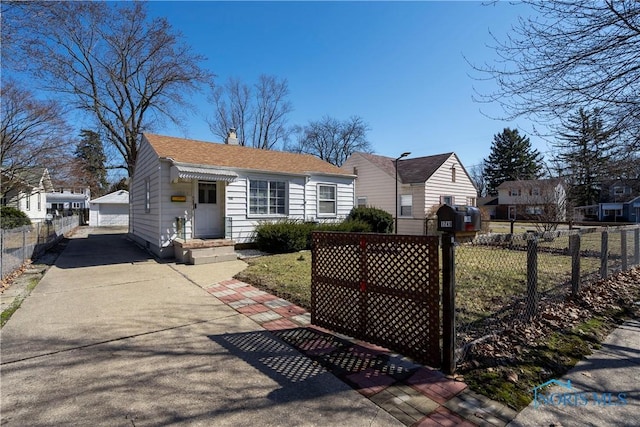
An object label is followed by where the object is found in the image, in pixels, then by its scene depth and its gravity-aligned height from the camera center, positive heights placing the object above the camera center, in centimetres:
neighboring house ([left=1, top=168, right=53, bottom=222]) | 1627 +170
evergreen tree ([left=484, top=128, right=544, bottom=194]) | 4838 +964
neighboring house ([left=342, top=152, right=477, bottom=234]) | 1731 +176
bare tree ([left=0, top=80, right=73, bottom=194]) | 1455 +389
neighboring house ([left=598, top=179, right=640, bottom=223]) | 3600 +33
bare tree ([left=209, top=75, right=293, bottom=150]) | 3337 +1074
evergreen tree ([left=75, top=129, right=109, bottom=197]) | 2610 +506
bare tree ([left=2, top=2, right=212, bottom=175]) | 1728 +939
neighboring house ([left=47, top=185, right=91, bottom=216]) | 3984 +202
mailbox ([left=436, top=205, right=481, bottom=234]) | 337 -6
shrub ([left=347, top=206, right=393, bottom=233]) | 1406 -11
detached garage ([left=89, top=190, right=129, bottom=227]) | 2980 +37
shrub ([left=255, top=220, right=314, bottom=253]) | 1032 -75
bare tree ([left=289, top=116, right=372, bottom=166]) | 4125 +1008
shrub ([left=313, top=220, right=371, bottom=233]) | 1198 -45
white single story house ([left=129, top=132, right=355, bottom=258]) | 958 +86
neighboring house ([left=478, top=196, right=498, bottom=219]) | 5069 +204
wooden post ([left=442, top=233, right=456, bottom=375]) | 283 -83
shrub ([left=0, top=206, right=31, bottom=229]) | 1482 -16
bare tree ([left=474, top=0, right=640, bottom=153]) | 396 +210
